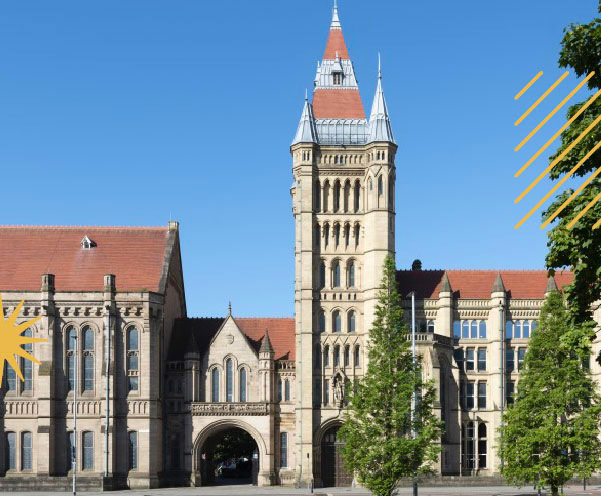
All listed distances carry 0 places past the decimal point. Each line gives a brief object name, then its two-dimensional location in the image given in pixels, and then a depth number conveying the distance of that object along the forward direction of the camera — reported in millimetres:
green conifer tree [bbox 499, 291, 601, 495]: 53281
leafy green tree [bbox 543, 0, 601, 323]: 28188
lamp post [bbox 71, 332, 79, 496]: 74062
